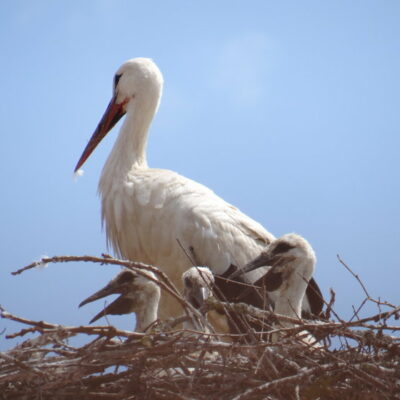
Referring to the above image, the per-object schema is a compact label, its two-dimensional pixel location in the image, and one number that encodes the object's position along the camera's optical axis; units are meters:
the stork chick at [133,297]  10.09
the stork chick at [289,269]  10.00
